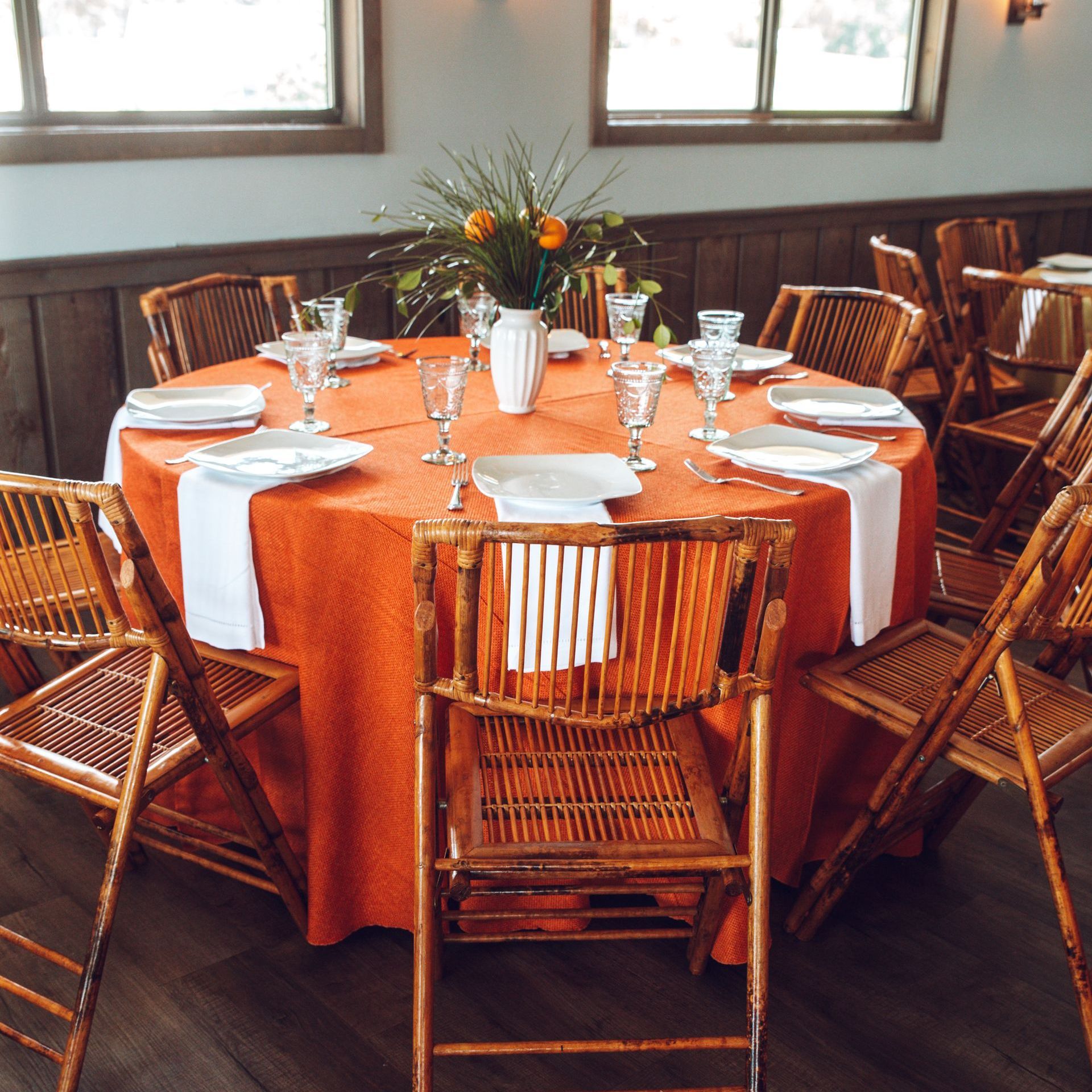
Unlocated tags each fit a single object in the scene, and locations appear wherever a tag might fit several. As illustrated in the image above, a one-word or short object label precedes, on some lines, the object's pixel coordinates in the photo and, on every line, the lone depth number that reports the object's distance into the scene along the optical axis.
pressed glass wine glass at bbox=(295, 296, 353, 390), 2.46
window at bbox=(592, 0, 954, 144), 4.15
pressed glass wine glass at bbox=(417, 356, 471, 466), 1.86
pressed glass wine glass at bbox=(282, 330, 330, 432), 2.01
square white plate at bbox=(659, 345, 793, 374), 2.58
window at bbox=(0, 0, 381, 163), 2.98
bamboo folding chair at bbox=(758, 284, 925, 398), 2.88
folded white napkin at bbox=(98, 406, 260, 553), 2.09
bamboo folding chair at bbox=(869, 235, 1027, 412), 3.56
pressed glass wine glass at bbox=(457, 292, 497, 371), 2.59
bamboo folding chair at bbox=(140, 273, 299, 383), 2.73
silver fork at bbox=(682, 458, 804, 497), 1.80
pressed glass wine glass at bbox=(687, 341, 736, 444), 2.05
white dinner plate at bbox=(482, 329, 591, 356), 2.74
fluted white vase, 2.15
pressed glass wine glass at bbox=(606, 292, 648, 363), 2.51
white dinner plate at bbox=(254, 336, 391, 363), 2.59
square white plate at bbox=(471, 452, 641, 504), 1.73
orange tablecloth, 1.74
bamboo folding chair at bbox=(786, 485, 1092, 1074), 1.57
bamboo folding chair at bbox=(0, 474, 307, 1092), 1.48
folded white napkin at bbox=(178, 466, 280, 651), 1.78
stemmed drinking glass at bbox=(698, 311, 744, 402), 2.50
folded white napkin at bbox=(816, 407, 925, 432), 2.18
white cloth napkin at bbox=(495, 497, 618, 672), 1.63
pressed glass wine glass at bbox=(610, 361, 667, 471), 1.88
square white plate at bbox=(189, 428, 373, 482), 1.79
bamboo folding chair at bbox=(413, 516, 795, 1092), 1.38
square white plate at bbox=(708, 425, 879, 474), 1.87
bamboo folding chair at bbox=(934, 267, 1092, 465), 3.60
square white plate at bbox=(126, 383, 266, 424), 2.09
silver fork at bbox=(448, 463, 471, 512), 1.73
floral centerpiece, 2.03
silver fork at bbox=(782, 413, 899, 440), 2.15
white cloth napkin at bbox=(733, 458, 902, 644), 1.83
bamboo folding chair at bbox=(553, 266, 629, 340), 3.38
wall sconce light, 5.01
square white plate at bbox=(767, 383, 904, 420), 2.21
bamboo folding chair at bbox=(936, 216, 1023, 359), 4.26
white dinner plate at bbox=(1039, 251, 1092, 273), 4.38
